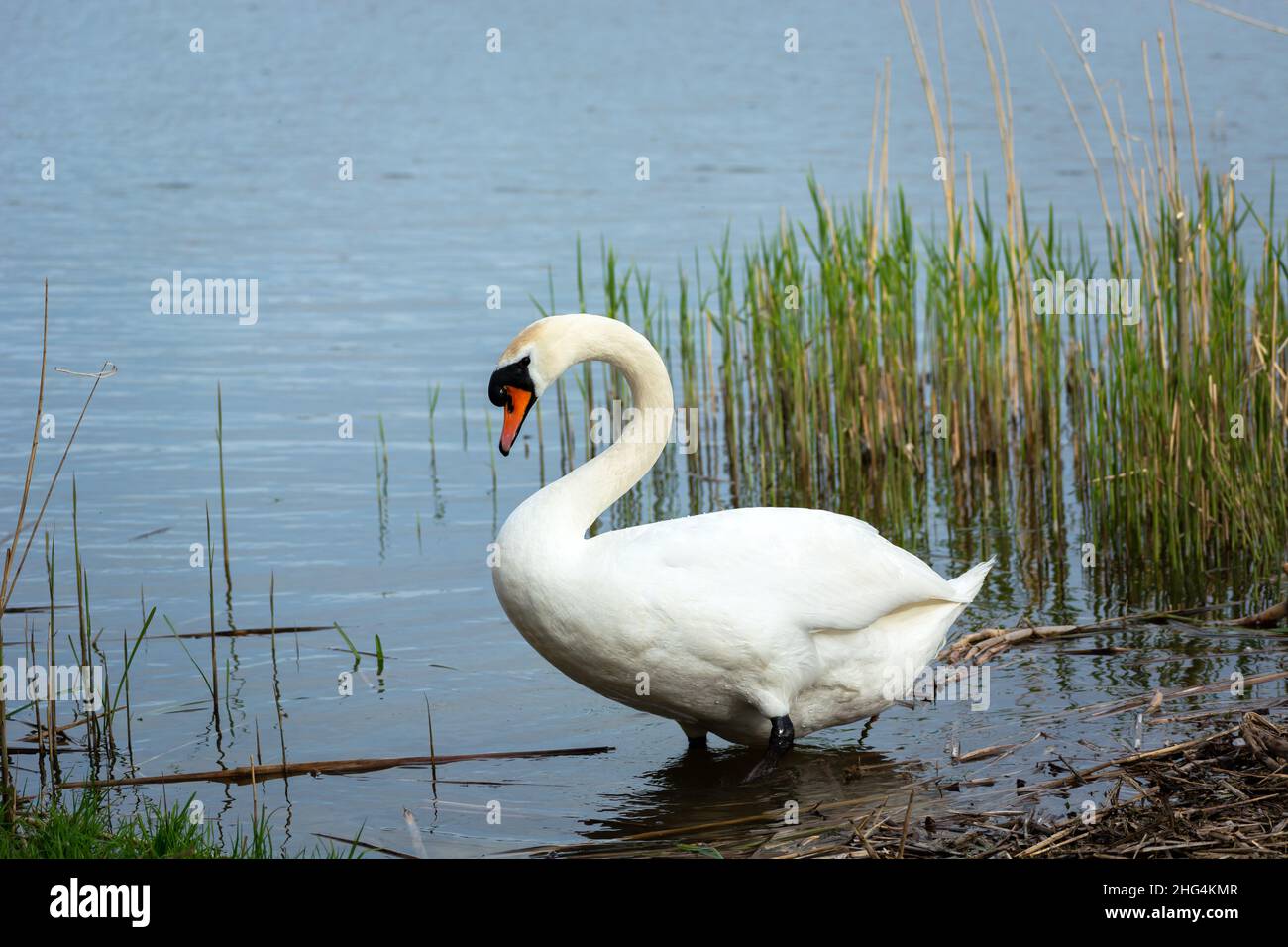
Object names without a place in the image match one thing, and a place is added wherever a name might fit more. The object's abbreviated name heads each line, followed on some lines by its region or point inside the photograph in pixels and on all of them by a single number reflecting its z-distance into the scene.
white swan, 5.31
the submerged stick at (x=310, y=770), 5.66
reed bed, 7.74
